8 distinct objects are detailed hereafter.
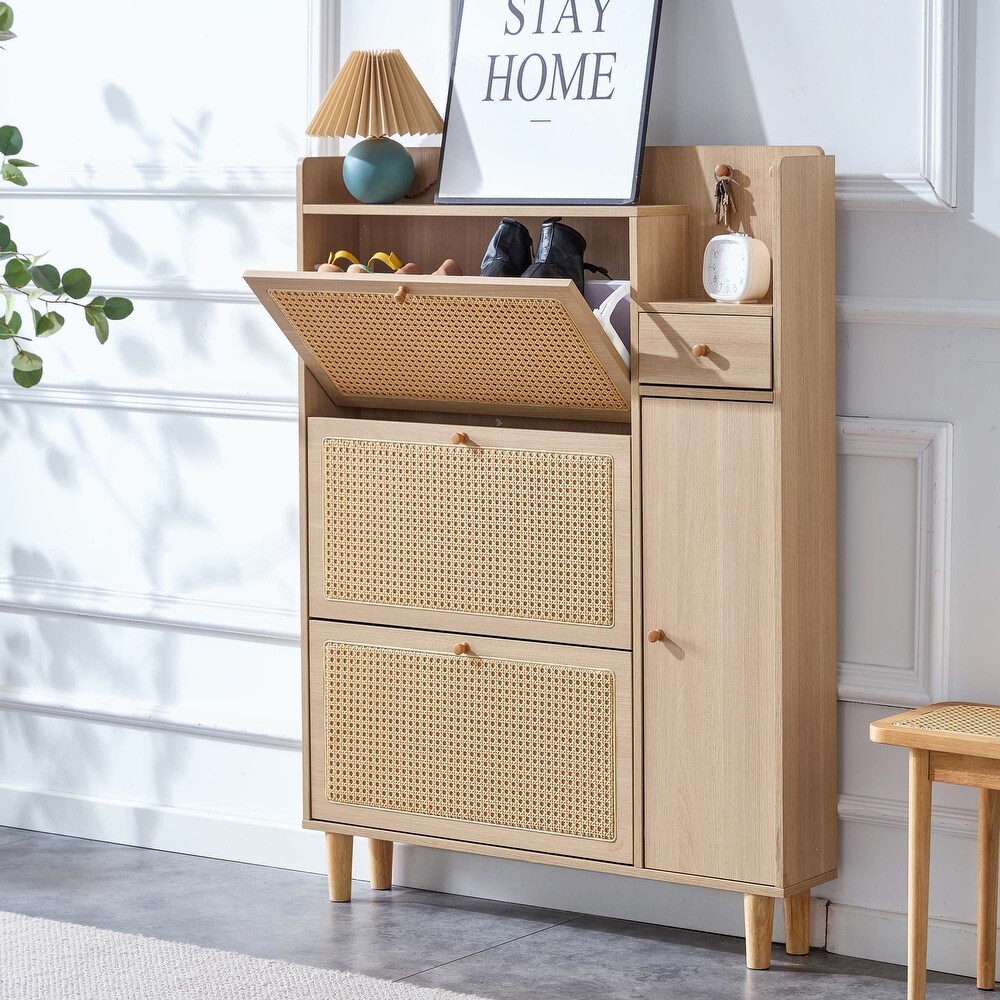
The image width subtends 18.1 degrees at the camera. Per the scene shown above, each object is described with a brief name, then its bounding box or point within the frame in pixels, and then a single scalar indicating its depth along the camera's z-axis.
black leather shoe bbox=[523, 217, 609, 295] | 5.48
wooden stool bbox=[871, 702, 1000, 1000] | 4.89
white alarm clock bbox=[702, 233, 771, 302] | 5.25
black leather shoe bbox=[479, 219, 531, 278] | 5.59
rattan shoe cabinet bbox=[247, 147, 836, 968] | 5.31
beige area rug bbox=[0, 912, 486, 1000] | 5.29
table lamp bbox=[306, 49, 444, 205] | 5.78
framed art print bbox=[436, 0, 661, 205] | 5.53
